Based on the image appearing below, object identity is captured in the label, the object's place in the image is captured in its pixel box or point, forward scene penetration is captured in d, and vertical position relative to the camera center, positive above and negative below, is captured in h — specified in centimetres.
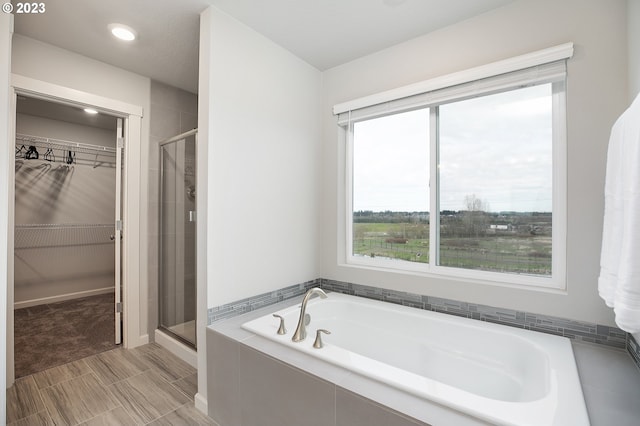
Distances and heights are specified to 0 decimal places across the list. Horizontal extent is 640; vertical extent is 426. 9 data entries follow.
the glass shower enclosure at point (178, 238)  264 -25
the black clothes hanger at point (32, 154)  389 +75
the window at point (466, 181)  185 +24
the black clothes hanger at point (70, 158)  427 +76
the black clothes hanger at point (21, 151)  383 +76
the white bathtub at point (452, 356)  109 -75
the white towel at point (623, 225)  94 -4
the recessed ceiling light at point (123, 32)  208 +128
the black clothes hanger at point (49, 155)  407 +76
